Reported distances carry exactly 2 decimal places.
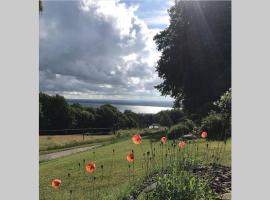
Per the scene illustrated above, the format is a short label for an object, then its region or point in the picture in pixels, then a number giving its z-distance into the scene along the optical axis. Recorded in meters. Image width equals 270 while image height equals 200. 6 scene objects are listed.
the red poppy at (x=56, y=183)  2.36
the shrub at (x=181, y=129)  6.05
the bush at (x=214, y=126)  5.91
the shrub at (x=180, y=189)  2.53
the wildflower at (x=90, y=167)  2.41
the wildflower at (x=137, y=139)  2.59
